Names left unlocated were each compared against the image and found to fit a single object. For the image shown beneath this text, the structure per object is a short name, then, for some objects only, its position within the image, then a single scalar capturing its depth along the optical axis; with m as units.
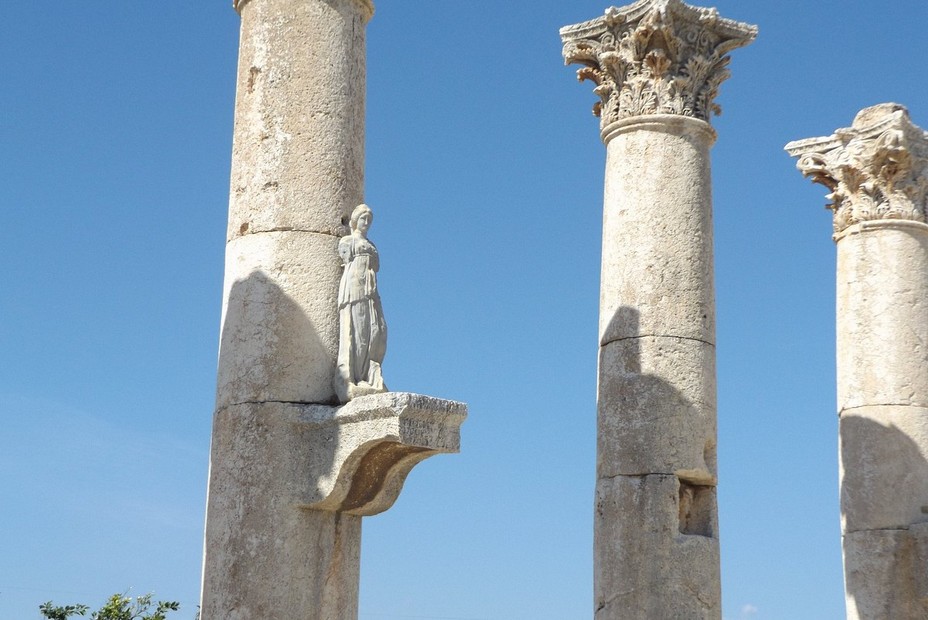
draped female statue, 12.97
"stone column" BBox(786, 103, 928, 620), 21.31
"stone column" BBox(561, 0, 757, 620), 17.44
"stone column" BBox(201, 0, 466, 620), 12.56
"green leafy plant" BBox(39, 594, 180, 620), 26.45
